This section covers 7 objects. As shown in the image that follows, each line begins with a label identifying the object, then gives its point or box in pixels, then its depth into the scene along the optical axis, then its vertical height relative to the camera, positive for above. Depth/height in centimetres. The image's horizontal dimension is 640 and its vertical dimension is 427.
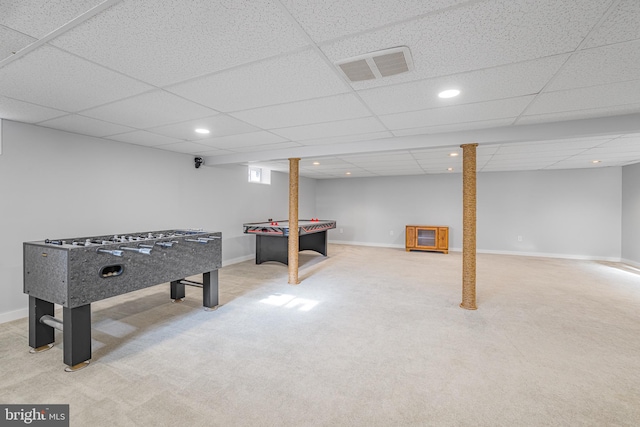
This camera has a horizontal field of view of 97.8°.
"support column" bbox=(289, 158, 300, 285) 479 +0
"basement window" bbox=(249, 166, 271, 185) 699 +99
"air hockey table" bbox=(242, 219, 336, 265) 571 -52
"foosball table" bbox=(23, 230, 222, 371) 223 -57
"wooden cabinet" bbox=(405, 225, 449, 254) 789 -70
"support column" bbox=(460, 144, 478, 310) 362 -24
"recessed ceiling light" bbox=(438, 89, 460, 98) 237 +104
